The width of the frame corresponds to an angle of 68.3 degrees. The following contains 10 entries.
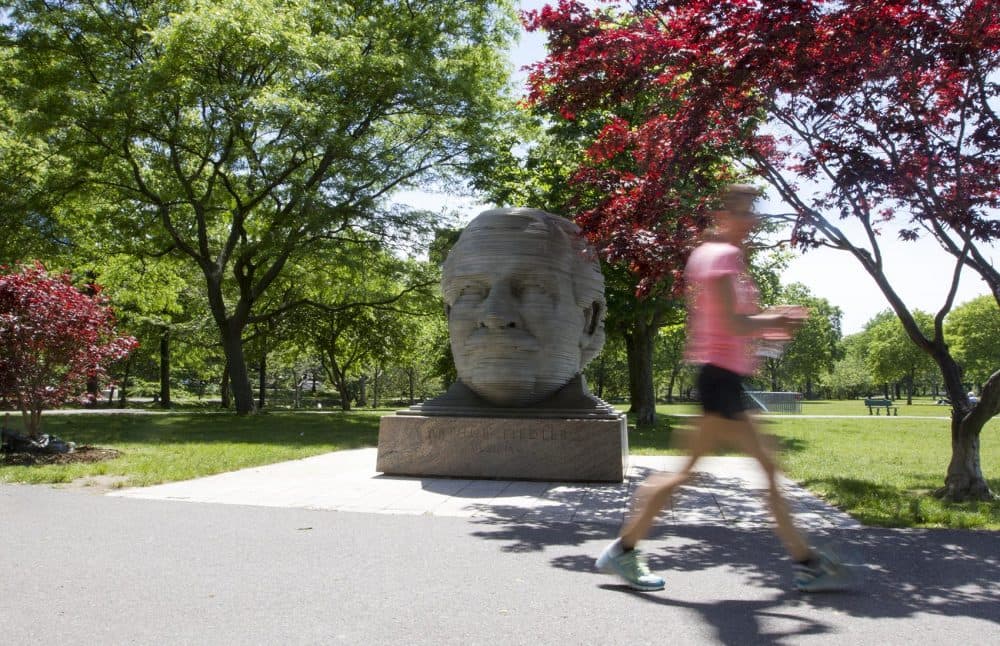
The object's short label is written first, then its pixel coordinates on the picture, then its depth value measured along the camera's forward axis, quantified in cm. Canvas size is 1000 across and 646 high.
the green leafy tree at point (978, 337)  5566
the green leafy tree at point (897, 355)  6406
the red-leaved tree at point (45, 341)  1032
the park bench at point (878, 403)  3469
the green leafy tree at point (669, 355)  4277
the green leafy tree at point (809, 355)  6294
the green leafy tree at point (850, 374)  8012
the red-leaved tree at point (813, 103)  665
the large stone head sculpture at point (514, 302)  870
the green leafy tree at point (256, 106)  1722
